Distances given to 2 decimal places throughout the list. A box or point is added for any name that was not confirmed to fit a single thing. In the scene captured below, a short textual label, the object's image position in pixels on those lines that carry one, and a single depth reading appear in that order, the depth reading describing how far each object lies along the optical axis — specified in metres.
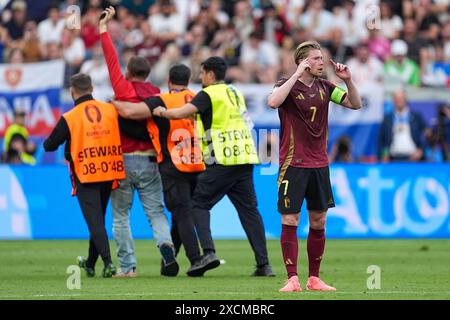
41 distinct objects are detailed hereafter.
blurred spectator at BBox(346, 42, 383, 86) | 24.31
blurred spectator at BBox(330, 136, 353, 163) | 22.42
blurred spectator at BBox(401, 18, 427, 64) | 25.25
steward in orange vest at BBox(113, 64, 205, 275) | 13.51
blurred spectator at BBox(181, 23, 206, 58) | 25.25
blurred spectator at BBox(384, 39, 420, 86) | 24.44
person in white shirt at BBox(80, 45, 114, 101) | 23.75
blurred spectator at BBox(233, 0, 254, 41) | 25.97
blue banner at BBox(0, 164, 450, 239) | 20.08
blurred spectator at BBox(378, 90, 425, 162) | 22.67
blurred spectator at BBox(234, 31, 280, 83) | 24.06
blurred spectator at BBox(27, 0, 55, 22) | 26.17
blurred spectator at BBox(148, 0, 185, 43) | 25.92
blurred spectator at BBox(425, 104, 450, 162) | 23.00
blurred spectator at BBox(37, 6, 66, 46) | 25.53
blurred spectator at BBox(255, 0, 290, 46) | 25.91
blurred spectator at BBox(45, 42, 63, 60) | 24.72
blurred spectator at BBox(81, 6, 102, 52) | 25.66
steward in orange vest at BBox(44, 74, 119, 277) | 13.48
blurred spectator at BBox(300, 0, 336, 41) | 25.98
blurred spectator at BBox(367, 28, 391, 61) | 25.47
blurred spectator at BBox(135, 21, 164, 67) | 25.05
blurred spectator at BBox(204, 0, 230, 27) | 26.12
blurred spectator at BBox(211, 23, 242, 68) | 25.16
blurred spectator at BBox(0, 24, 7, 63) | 25.14
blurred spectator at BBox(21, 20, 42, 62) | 25.00
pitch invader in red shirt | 13.53
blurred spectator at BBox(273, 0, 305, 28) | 26.45
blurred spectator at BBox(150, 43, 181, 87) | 24.12
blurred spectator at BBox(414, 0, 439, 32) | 26.62
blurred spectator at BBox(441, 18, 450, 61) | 25.76
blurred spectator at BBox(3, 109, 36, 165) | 22.33
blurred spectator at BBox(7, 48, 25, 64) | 24.09
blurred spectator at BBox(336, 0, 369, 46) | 25.89
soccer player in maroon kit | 11.16
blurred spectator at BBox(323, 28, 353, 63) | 25.30
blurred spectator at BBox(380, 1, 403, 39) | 25.98
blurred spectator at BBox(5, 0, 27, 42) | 25.89
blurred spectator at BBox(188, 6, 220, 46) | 25.67
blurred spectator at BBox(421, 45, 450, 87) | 24.14
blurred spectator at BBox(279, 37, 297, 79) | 24.16
